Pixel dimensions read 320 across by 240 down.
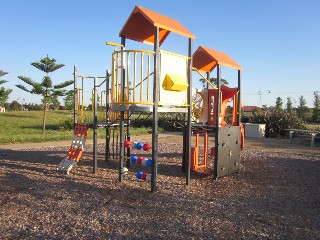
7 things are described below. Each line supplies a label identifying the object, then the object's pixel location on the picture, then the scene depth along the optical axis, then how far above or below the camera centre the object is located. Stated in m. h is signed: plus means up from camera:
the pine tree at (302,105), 39.38 +1.95
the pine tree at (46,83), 21.48 +2.31
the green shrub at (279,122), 17.89 -0.14
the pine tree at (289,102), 57.00 +3.08
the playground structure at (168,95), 5.84 +0.50
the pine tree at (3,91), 26.35 +2.28
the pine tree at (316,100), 52.68 +3.29
